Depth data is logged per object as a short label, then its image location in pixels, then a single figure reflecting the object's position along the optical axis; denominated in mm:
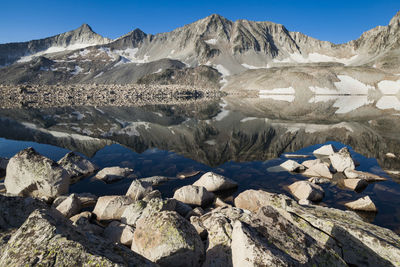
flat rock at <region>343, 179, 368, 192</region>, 14688
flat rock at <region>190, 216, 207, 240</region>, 7723
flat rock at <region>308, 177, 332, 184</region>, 15383
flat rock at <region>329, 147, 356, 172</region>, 17438
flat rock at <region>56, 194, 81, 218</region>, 10648
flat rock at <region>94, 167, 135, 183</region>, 16109
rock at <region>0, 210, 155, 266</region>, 3588
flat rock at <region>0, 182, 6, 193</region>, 13312
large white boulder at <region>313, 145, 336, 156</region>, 21573
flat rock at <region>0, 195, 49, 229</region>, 6914
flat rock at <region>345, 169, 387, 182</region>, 16031
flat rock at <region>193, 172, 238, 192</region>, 14250
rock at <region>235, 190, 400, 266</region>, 6039
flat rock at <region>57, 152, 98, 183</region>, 16641
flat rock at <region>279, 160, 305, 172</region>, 18016
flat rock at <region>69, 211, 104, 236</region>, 8577
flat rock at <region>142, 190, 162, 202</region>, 10514
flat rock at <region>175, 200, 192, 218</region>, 10234
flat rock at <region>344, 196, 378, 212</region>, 11852
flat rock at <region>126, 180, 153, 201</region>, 12297
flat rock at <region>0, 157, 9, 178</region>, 17020
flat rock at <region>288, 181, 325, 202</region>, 13102
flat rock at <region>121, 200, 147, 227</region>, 9195
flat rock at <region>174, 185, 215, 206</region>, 12281
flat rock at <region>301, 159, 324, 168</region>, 18152
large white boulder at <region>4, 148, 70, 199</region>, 12586
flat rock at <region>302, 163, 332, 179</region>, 16678
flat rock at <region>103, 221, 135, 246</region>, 8062
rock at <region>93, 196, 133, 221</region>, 10664
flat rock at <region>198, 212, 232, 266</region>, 5875
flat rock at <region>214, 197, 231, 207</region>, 12284
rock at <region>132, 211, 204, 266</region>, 5586
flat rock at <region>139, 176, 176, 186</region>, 15170
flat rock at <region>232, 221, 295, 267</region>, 4344
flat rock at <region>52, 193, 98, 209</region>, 11927
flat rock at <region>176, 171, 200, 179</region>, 17081
